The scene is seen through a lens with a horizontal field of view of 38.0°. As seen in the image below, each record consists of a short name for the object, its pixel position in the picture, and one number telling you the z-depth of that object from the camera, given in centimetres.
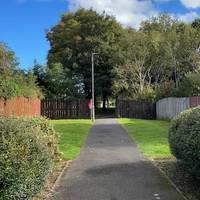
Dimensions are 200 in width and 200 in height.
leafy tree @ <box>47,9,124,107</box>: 3711
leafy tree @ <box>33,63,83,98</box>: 3380
